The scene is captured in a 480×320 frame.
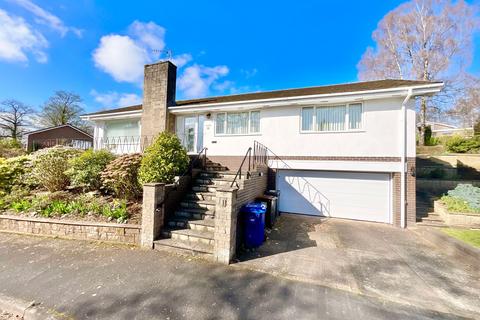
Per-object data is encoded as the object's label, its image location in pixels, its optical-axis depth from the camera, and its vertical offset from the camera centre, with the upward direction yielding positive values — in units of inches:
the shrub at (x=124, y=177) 278.5 -19.4
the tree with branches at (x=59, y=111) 1272.1 +303.5
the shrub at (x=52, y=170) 326.3 -16.1
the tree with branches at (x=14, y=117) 1283.2 +262.6
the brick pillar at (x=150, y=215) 216.1 -53.6
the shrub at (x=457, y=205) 292.6 -48.4
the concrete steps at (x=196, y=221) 206.7 -62.9
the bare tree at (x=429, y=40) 644.7 +418.1
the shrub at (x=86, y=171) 308.5 -14.3
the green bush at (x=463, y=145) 512.1 +67.9
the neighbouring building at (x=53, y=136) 784.0 +118.8
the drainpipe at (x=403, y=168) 304.5 +3.0
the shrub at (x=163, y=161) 262.7 +3.7
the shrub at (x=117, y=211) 241.1 -57.9
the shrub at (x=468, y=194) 298.0 -34.2
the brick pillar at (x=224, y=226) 187.0 -54.0
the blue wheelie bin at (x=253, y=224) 220.1 -61.2
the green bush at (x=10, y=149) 591.5 +31.9
